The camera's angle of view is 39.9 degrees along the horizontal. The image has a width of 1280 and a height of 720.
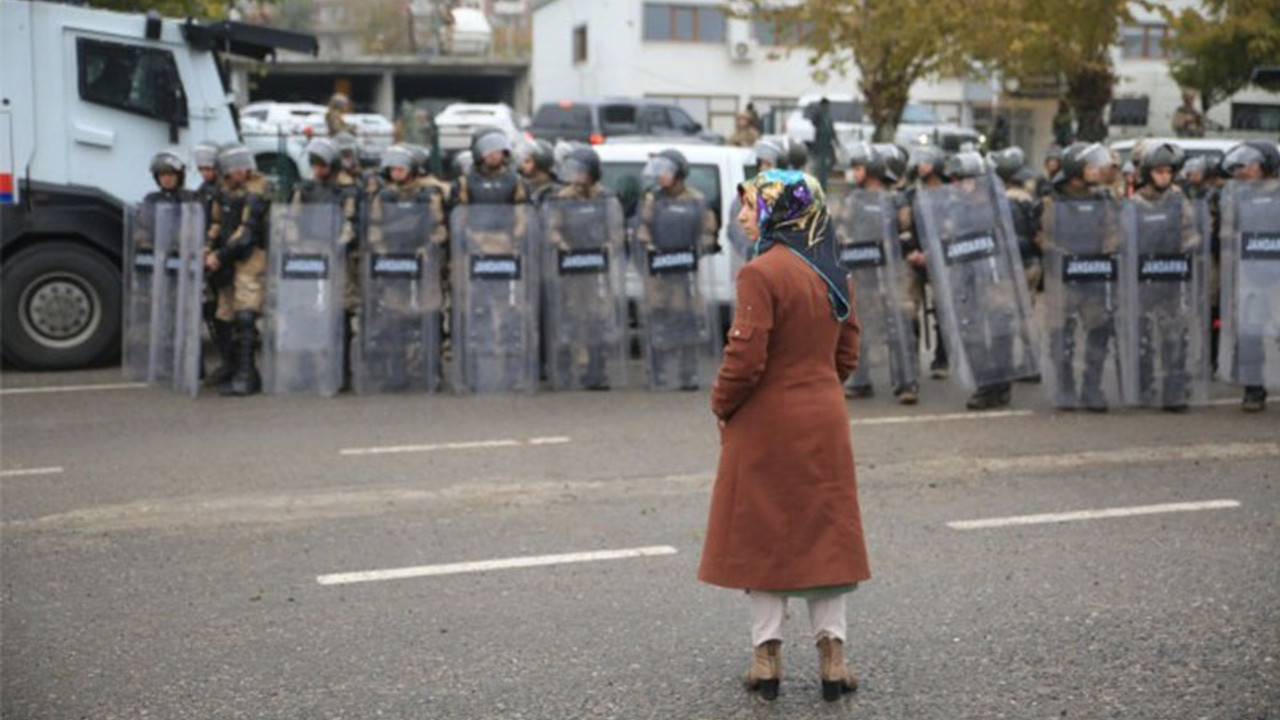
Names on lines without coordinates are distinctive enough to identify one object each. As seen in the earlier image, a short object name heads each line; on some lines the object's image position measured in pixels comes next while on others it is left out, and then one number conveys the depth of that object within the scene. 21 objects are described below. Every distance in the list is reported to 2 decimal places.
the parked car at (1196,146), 17.42
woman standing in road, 5.42
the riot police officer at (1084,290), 11.85
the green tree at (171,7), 19.95
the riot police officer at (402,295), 12.85
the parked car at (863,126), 30.34
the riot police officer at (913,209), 12.55
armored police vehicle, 13.95
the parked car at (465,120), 28.61
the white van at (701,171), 14.50
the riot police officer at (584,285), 12.93
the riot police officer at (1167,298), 11.86
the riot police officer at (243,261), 12.80
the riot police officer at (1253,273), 11.80
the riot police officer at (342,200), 12.83
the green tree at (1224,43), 25.98
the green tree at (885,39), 28.36
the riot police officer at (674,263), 12.95
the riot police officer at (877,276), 12.57
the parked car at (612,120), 37.19
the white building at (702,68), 50.75
